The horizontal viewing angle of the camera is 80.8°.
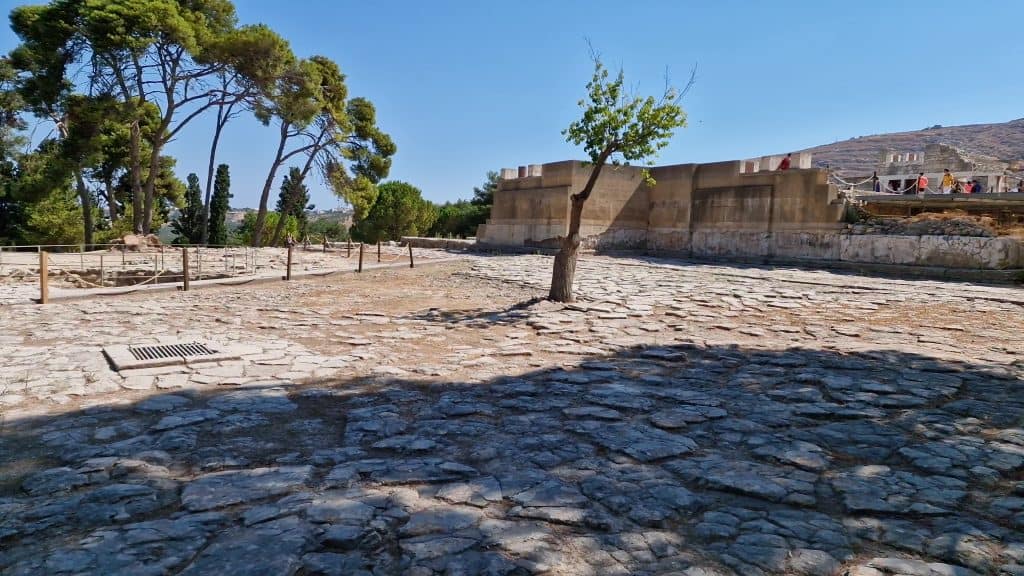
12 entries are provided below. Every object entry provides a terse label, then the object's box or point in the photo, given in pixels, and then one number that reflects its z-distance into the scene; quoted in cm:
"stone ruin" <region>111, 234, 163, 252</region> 1948
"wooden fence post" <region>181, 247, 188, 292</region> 1050
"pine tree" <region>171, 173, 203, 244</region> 3234
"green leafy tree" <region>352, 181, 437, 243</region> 4112
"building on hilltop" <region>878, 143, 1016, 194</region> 1928
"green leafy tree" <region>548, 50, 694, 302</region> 908
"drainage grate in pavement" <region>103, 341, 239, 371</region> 551
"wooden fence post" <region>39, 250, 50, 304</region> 873
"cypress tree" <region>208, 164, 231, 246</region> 3234
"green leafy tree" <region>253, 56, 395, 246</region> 2420
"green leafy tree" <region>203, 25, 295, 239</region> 2220
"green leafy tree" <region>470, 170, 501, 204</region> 4223
